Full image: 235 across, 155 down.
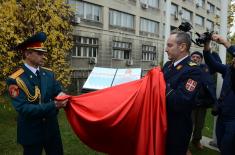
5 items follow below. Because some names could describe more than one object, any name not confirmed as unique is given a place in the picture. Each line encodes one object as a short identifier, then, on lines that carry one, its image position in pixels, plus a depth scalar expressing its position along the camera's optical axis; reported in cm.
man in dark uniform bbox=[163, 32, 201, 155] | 191
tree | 512
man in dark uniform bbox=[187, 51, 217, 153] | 316
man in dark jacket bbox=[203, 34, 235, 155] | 230
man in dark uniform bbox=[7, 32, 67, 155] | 205
